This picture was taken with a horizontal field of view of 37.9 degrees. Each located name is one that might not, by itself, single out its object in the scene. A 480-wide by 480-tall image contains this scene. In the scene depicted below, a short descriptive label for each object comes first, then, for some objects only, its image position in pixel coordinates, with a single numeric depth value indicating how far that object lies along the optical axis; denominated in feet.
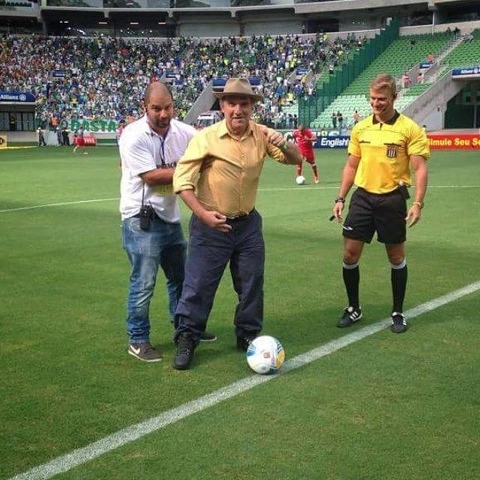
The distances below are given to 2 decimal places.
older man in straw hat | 16.49
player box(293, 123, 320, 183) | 66.49
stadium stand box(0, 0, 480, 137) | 174.91
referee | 19.54
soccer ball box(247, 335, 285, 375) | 16.30
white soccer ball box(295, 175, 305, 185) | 63.46
